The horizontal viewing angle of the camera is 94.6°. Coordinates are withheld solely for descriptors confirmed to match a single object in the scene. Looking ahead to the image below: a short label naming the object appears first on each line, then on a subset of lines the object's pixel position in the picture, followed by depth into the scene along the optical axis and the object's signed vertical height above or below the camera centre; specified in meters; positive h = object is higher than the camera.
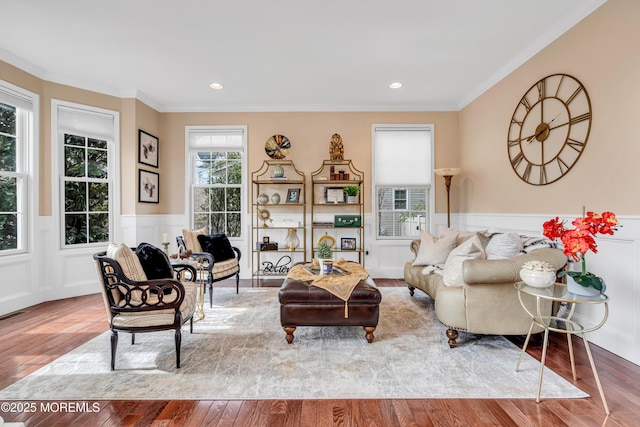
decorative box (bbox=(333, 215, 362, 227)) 4.73 -0.14
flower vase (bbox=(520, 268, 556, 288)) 1.96 -0.44
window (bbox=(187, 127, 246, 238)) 5.05 +0.55
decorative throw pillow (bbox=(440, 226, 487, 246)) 3.64 -0.27
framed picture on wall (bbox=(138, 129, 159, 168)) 4.48 +1.00
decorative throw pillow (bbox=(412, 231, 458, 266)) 3.60 -0.46
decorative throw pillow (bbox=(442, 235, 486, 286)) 2.63 -0.42
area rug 1.92 -1.16
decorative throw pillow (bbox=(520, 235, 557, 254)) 2.72 -0.30
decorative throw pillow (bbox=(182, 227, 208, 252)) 3.81 -0.37
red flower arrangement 1.79 -0.16
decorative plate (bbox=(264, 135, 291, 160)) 4.88 +1.08
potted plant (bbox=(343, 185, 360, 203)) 4.71 +0.35
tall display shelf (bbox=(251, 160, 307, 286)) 4.83 -0.08
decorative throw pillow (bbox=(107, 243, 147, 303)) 2.15 -0.38
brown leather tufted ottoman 2.53 -0.82
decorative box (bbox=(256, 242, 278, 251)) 4.69 -0.54
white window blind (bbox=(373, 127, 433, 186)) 5.01 +0.96
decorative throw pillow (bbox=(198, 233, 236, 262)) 3.89 -0.46
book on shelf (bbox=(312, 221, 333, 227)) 4.75 -0.19
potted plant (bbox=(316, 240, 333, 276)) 3.02 -0.49
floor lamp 4.46 +0.58
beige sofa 2.36 -0.72
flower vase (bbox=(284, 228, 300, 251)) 4.78 -0.44
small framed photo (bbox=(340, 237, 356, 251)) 4.81 -0.52
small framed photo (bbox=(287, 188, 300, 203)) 4.86 +0.26
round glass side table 1.75 -0.53
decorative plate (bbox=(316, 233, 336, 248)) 4.57 -0.43
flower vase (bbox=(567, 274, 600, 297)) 1.81 -0.48
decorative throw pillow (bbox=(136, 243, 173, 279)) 2.40 -0.41
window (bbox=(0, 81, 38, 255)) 3.38 +0.57
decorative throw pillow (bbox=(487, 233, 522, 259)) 2.76 -0.33
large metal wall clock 2.71 +0.86
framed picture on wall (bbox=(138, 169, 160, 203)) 4.51 +0.40
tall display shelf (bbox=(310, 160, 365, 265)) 4.76 +0.05
